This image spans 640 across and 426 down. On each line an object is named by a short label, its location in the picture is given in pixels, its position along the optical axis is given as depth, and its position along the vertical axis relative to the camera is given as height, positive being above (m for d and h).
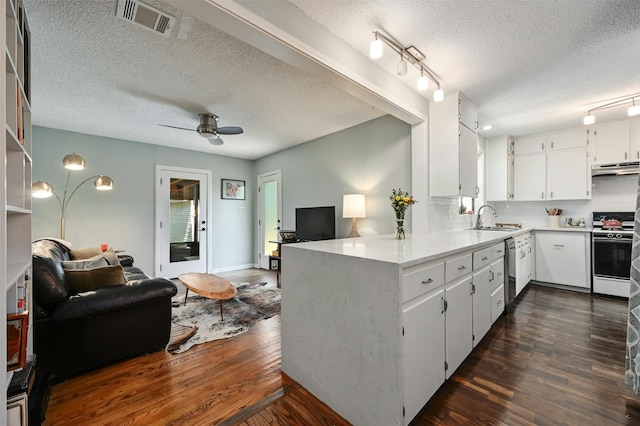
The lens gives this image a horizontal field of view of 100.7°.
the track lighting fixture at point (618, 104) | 2.98 +1.31
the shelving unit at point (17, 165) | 0.93 +0.25
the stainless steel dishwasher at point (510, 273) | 2.86 -0.67
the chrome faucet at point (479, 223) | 3.96 -0.16
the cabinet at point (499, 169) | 4.52 +0.76
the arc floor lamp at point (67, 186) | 3.16 +0.38
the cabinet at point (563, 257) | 3.80 -0.68
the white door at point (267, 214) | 5.77 -0.02
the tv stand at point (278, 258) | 4.47 -0.76
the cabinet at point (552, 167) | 4.03 +0.73
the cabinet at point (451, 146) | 3.03 +0.78
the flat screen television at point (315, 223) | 4.28 -0.17
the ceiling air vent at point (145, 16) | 1.68 +1.33
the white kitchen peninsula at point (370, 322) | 1.35 -0.64
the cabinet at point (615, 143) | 3.64 +0.98
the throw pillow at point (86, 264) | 2.29 -0.46
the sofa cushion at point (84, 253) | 3.24 -0.50
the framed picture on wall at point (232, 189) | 5.86 +0.53
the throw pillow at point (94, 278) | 2.07 -0.52
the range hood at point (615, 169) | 3.70 +0.62
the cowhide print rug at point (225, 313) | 2.63 -1.20
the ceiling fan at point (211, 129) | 3.41 +1.08
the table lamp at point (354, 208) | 3.79 +0.07
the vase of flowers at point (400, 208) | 2.43 +0.04
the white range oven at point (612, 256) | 3.44 -0.58
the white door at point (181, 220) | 5.03 -0.14
